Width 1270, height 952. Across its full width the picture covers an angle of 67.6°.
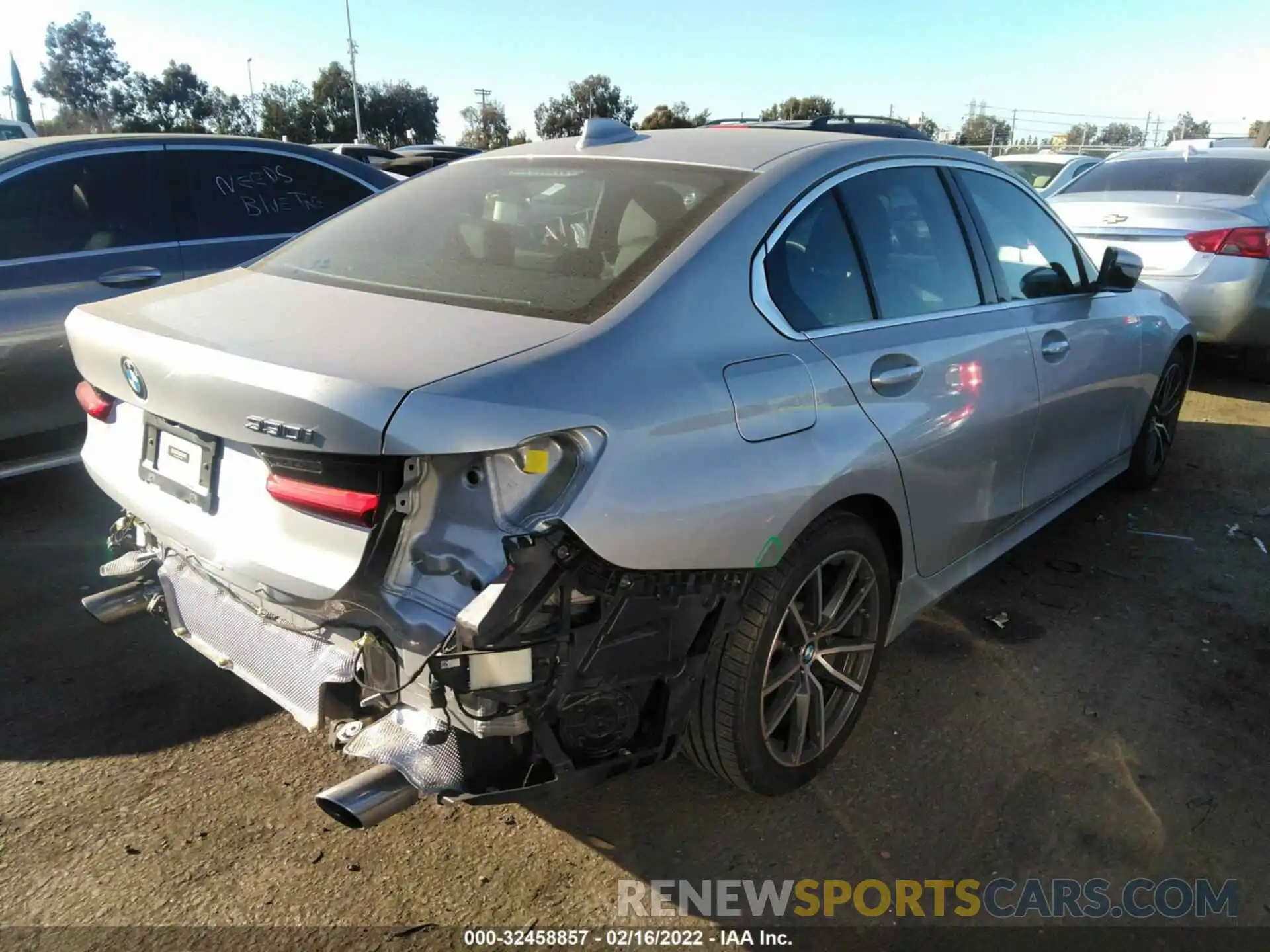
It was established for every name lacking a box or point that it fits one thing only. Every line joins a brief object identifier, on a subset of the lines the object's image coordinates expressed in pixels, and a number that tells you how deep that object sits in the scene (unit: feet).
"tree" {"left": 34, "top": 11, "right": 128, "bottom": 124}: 200.95
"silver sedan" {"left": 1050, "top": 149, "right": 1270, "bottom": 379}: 21.93
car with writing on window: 13.71
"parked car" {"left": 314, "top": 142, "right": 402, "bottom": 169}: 46.93
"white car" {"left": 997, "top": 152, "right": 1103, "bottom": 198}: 39.13
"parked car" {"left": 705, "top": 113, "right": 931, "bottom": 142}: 24.26
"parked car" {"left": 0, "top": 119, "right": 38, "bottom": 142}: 39.99
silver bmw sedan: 6.05
